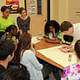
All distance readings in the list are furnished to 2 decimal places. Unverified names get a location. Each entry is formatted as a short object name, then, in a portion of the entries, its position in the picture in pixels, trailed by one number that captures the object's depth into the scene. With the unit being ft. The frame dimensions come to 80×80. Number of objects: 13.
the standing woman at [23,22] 13.05
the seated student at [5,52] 4.36
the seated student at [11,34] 9.53
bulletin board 14.97
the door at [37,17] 16.26
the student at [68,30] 7.72
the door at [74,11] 15.02
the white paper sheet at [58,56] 6.56
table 6.62
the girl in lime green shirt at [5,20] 10.90
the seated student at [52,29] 10.09
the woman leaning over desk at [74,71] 4.07
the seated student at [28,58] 5.96
